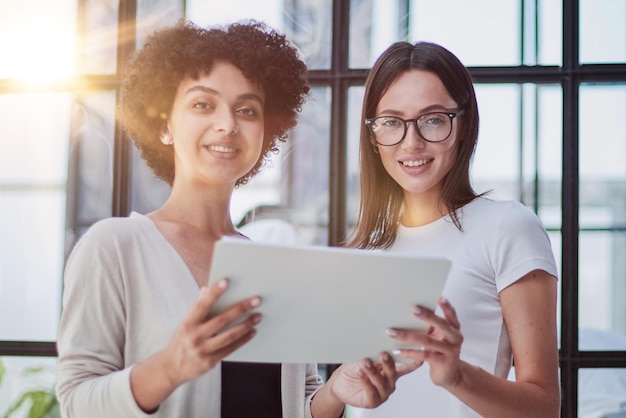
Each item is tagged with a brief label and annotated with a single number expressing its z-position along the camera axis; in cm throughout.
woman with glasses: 150
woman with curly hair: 126
